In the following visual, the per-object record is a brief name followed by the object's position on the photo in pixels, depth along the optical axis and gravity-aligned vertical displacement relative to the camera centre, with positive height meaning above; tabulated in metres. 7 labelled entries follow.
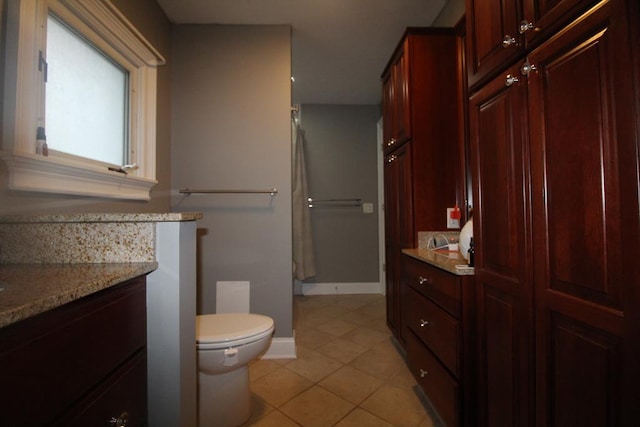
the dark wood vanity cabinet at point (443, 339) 1.03 -0.54
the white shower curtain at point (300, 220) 3.02 +0.01
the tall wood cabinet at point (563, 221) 0.54 -0.01
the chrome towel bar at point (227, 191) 1.90 +0.22
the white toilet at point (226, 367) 1.17 -0.65
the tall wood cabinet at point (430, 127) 1.61 +0.56
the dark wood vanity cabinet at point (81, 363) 0.42 -0.27
